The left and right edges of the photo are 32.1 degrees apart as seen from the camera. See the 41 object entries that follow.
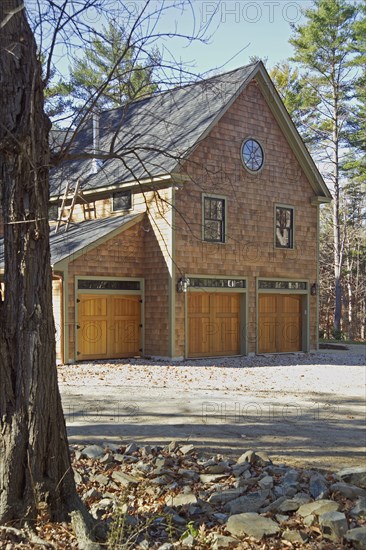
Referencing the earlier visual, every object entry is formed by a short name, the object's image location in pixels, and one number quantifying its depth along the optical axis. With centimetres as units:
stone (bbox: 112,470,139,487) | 567
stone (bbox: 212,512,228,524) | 498
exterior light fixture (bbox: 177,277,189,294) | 1708
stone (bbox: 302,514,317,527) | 481
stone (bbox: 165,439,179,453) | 685
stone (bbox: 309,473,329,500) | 540
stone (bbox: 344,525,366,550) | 449
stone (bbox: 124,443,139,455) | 677
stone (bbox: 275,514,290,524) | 489
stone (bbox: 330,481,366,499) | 546
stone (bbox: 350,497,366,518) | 499
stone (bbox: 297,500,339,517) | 493
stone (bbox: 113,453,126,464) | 640
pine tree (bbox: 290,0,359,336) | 3173
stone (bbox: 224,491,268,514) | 514
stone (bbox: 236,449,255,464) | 636
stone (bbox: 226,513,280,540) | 465
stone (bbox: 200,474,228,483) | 588
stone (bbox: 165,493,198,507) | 520
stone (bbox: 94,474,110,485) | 571
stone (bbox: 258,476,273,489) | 561
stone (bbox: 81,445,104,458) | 654
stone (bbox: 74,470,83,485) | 573
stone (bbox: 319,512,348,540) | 463
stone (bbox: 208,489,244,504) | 537
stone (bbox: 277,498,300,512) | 510
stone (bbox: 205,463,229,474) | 612
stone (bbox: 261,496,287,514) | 511
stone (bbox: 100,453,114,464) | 634
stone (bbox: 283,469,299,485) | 574
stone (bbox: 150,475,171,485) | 570
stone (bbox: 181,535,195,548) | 445
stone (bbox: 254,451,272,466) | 638
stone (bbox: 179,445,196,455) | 674
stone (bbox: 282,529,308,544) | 455
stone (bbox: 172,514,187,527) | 490
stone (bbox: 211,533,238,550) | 447
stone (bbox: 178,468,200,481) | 595
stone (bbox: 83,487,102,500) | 530
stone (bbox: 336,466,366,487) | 589
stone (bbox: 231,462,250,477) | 603
